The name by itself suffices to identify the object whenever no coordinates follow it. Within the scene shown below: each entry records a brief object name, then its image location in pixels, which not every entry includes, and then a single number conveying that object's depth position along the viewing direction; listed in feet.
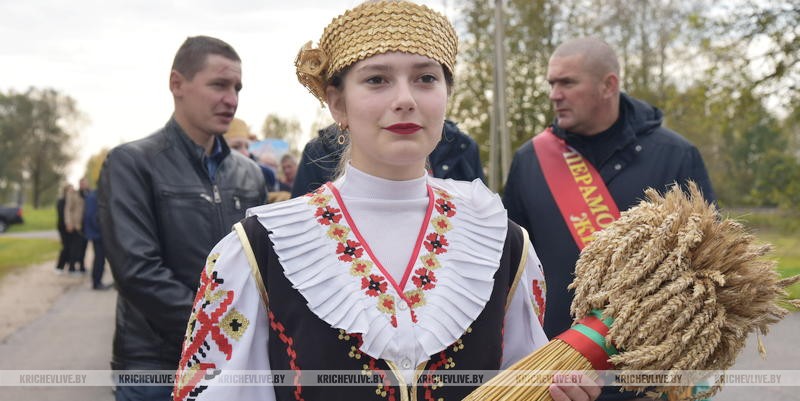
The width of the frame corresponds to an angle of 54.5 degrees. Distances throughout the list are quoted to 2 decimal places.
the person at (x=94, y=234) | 44.37
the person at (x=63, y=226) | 50.30
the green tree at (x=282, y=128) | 150.71
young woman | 6.31
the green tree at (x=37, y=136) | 197.57
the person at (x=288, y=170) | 31.24
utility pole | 50.08
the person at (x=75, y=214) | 49.78
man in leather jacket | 10.62
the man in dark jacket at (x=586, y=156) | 13.00
